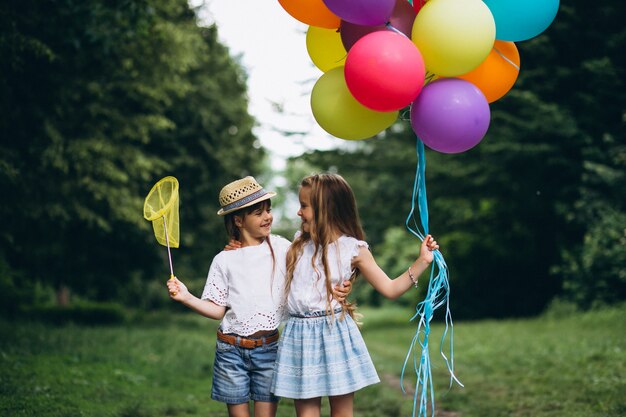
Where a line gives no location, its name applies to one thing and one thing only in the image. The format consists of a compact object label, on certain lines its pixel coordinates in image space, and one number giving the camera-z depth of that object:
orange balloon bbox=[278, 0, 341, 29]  4.30
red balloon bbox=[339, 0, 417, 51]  4.25
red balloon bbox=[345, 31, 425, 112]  3.78
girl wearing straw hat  4.08
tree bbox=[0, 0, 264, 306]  8.06
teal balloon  4.14
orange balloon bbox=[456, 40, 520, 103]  4.30
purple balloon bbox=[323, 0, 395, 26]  3.92
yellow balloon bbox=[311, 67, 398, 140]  4.23
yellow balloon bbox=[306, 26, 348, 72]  4.68
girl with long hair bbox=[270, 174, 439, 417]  3.82
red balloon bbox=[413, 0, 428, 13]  4.28
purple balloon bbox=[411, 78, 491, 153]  3.86
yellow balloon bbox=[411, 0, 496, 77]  3.85
